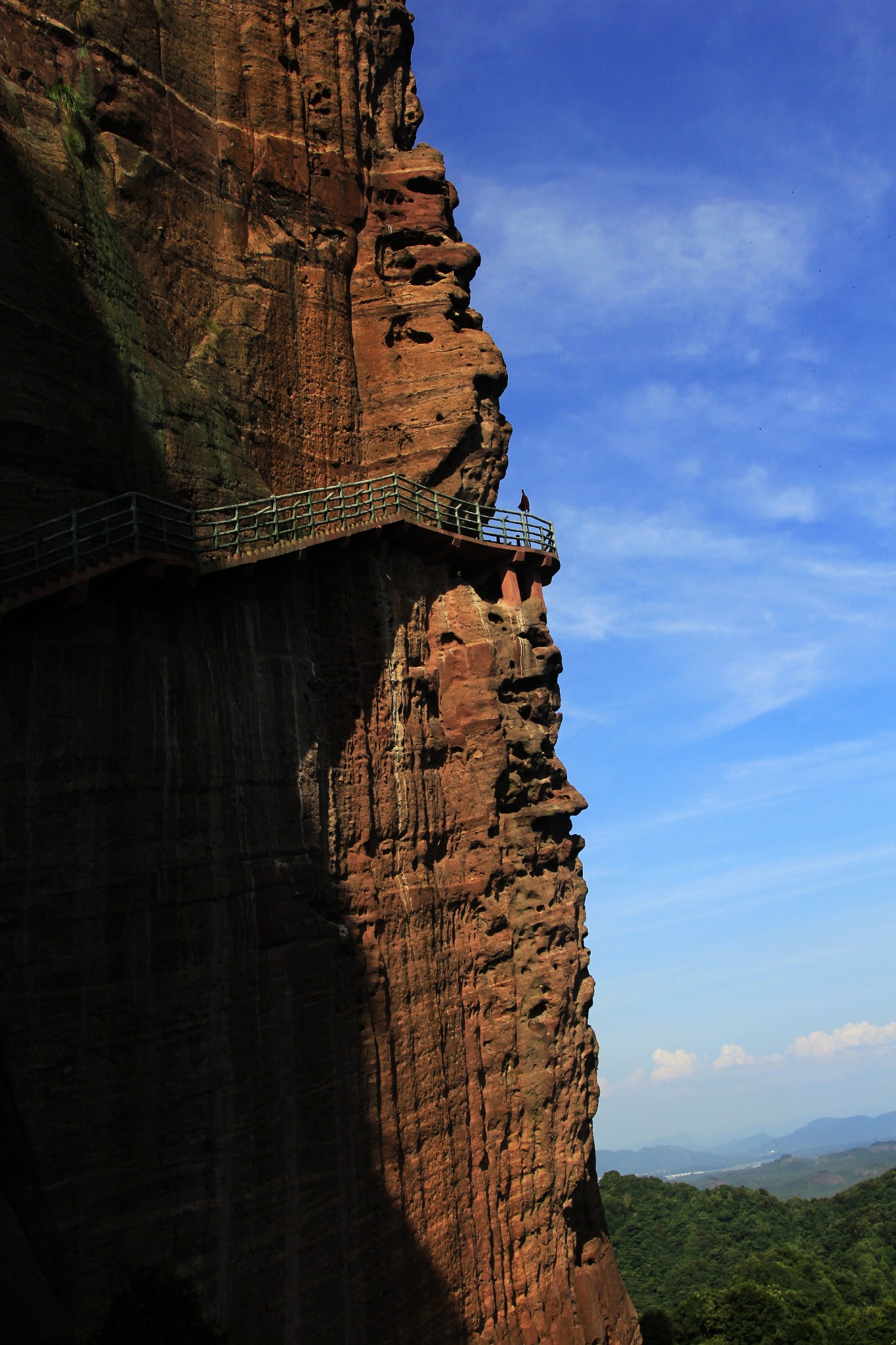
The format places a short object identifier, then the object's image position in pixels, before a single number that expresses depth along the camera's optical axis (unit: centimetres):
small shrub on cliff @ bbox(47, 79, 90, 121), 2483
